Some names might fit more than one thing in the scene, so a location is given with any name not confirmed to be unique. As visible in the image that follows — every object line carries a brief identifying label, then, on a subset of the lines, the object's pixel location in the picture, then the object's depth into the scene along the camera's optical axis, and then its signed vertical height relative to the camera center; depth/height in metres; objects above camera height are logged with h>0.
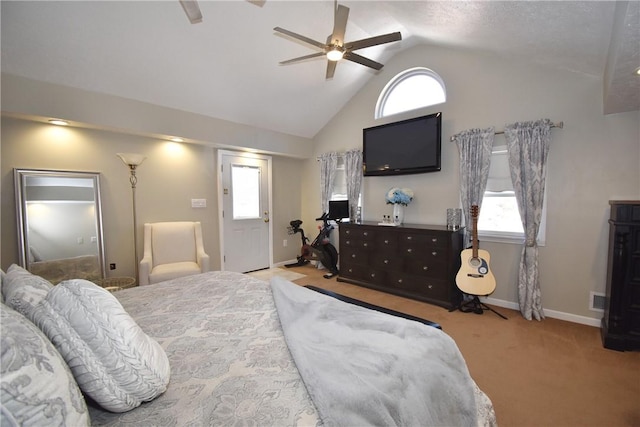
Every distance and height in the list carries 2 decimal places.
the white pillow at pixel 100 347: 0.80 -0.45
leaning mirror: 2.86 -0.24
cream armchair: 3.23 -0.69
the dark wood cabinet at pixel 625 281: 2.25 -0.70
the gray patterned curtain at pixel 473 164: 3.25 +0.46
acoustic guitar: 2.91 -0.79
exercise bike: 4.74 -0.91
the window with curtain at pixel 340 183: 4.99 +0.34
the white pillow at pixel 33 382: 0.54 -0.40
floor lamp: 3.21 +0.35
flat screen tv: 3.63 +0.80
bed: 0.85 -0.66
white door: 4.56 -0.16
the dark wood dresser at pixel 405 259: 3.25 -0.80
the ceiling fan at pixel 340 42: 2.16 +1.43
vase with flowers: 3.82 +0.01
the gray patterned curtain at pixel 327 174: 4.99 +0.52
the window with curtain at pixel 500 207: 3.22 -0.08
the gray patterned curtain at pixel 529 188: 2.88 +0.14
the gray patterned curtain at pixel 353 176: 4.57 +0.44
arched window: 3.83 +1.67
